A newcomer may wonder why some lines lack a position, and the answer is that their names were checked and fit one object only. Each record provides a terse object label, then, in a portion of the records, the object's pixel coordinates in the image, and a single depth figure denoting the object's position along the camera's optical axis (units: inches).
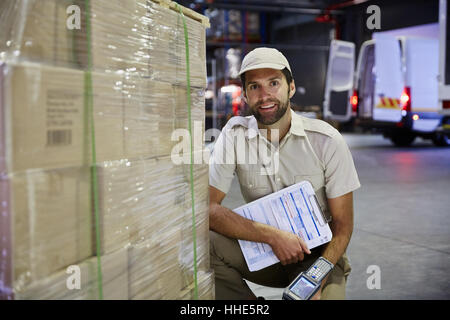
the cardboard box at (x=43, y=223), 49.4
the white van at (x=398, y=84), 393.4
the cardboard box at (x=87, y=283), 52.4
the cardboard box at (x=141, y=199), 60.2
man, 88.4
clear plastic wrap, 50.3
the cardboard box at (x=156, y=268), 64.4
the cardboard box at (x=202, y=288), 74.4
